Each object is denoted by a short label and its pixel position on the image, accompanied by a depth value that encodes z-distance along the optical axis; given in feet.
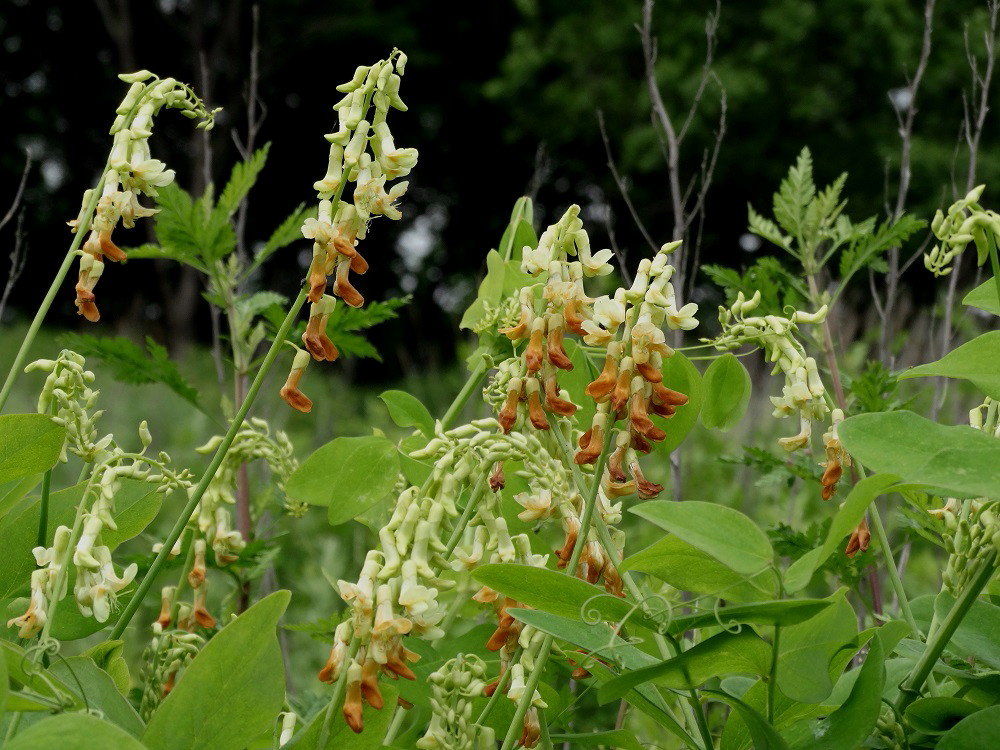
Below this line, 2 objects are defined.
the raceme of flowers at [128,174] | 2.61
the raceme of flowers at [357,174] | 2.36
